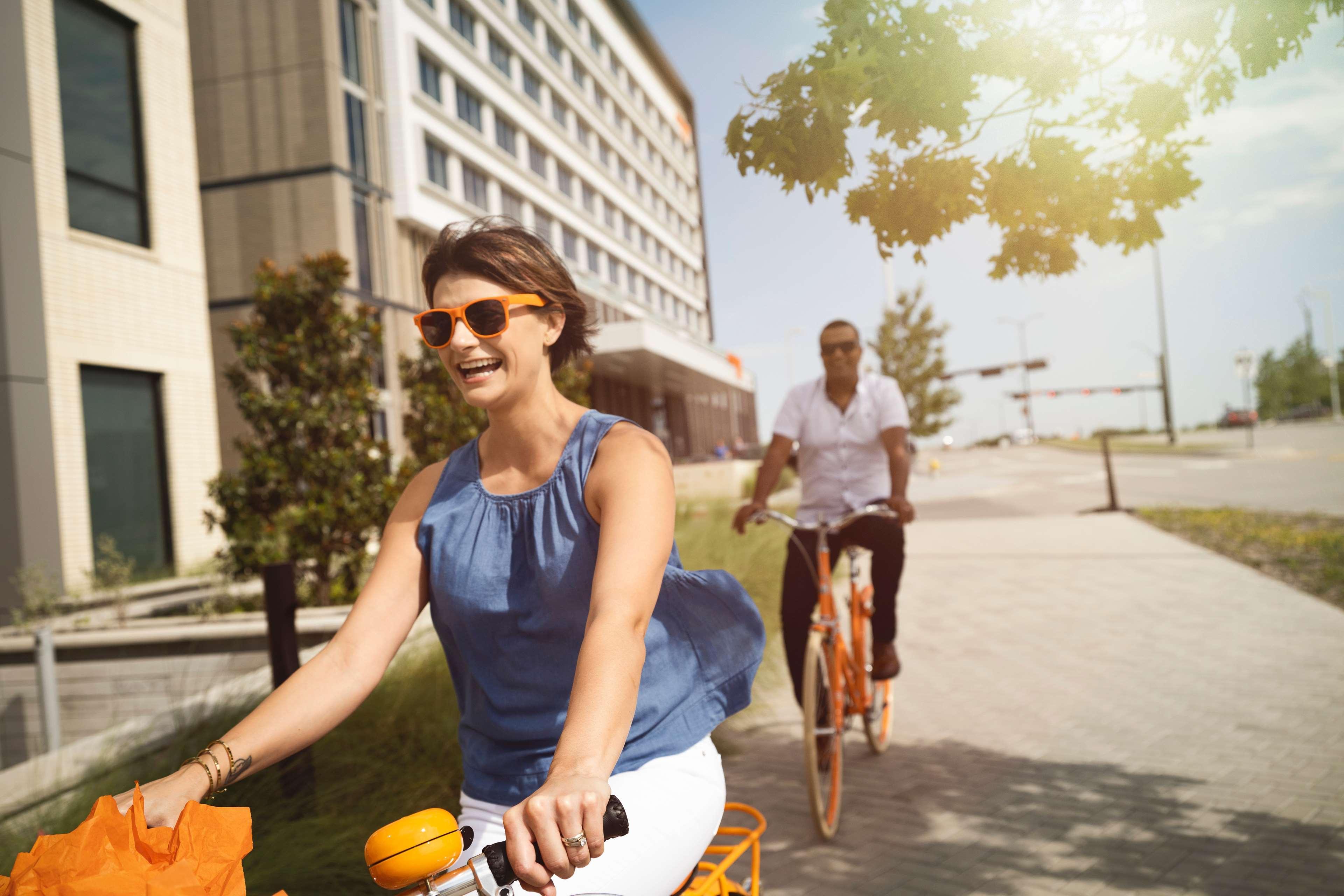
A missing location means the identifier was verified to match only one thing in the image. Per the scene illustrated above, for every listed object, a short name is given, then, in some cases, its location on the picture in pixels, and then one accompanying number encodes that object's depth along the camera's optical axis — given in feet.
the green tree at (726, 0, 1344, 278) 9.71
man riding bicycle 15.51
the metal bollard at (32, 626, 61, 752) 19.17
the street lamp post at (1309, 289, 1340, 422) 238.27
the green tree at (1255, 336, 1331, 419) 271.28
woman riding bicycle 5.02
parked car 227.81
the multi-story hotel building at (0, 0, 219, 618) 31.83
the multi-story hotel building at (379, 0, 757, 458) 82.38
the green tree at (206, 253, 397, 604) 27.48
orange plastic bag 3.19
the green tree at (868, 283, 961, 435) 125.39
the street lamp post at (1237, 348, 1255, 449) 91.81
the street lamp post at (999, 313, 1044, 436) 187.42
